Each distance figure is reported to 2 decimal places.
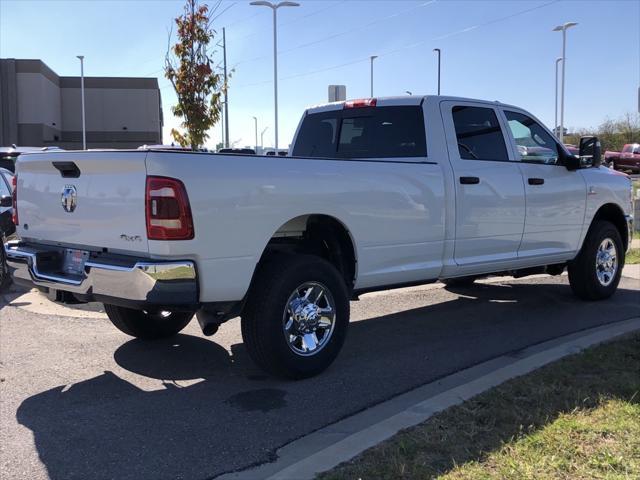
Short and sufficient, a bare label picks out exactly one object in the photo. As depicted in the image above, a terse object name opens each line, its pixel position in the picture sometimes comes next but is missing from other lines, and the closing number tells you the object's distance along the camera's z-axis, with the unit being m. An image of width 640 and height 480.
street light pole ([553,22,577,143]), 33.41
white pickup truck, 3.91
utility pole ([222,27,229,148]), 32.53
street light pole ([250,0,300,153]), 25.44
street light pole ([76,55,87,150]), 43.84
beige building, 48.69
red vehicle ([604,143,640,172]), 37.75
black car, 8.12
